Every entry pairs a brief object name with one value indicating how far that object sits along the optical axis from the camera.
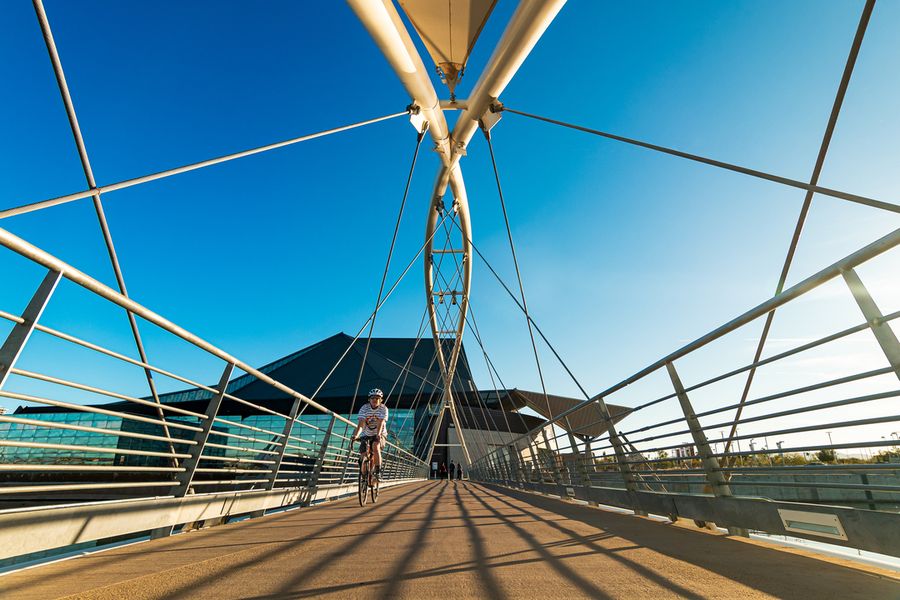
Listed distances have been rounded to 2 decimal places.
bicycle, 6.30
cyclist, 6.49
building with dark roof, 32.62
